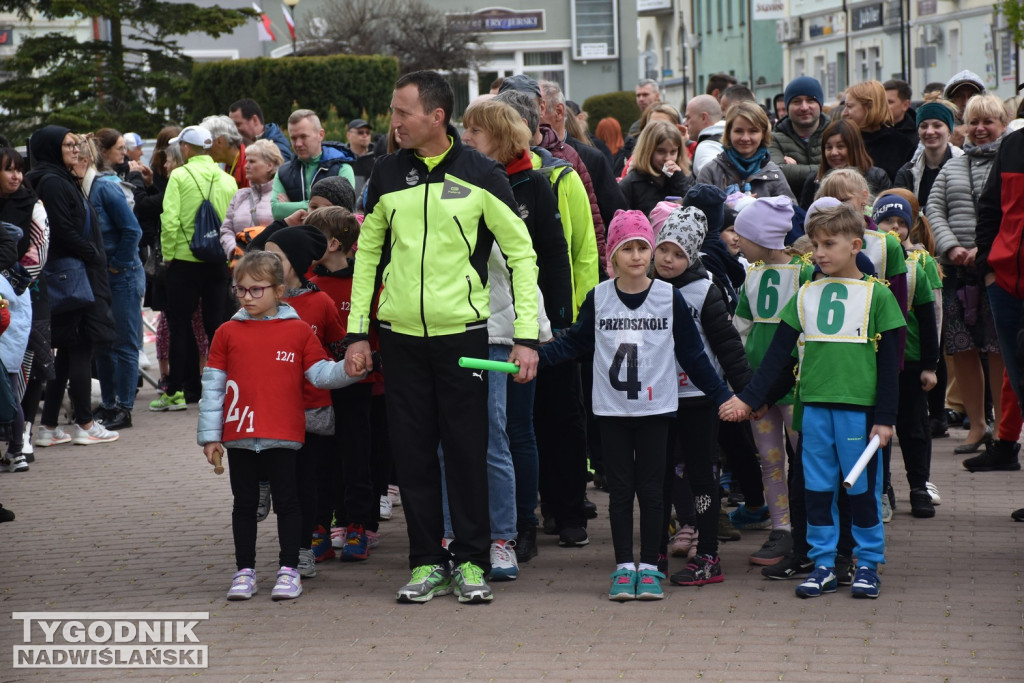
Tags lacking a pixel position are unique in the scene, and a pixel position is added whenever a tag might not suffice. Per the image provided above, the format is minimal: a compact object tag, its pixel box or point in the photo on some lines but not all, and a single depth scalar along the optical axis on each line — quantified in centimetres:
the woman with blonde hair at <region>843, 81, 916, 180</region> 2156
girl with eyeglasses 1223
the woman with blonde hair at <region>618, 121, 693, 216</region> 1823
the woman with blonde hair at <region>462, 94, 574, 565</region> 1252
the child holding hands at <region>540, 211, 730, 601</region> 1207
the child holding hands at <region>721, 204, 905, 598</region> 1196
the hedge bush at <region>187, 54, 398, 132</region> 6462
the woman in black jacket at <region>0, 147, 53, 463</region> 1794
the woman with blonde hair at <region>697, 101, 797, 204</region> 1767
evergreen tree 6469
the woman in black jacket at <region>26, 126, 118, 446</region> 2037
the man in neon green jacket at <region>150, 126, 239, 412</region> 2352
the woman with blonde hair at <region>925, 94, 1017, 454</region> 1794
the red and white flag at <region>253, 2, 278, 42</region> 7846
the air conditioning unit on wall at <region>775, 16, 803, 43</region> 11819
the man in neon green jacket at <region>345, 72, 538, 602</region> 1184
